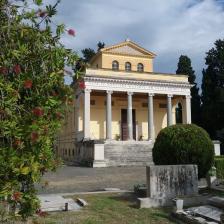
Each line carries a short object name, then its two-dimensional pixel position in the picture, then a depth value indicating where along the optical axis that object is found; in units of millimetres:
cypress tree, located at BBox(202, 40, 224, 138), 33731
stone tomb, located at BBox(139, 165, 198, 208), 7857
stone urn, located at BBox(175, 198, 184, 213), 6660
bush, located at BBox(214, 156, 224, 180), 11702
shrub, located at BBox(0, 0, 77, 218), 2882
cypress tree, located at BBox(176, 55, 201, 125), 37208
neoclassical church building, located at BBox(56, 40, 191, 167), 25084
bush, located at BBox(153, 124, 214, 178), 9127
